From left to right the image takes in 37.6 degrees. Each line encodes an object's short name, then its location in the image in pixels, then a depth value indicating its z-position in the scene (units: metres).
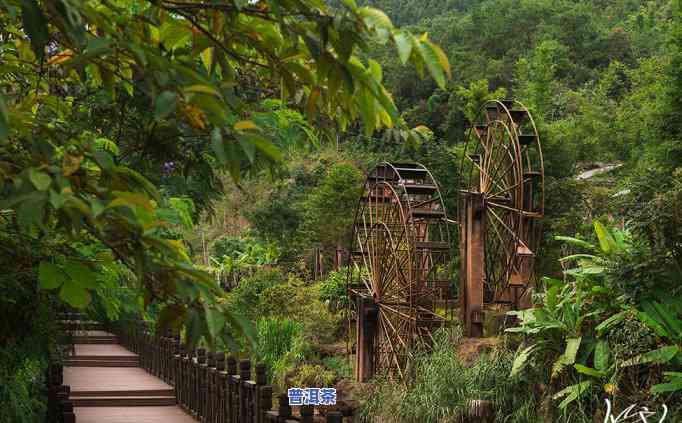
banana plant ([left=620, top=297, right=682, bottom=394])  10.60
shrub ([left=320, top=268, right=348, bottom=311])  23.75
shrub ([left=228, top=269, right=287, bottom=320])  23.03
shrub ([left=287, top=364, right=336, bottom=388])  18.00
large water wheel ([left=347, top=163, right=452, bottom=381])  17.77
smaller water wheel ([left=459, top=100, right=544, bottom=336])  16.31
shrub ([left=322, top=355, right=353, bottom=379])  19.03
